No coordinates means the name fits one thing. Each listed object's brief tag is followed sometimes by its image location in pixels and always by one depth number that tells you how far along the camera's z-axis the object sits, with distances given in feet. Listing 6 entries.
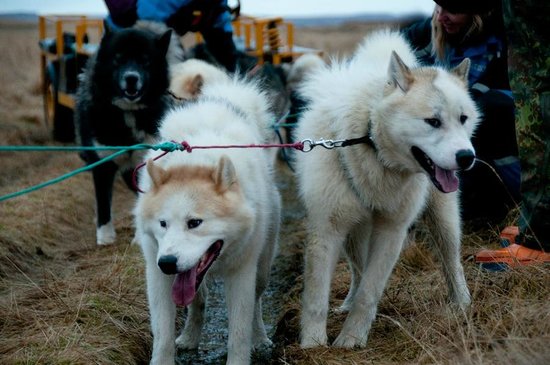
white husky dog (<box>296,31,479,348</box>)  10.96
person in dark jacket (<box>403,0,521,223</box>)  16.61
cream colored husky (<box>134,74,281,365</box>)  10.32
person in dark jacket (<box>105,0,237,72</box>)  20.98
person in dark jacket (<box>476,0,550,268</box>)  11.54
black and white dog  18.79
